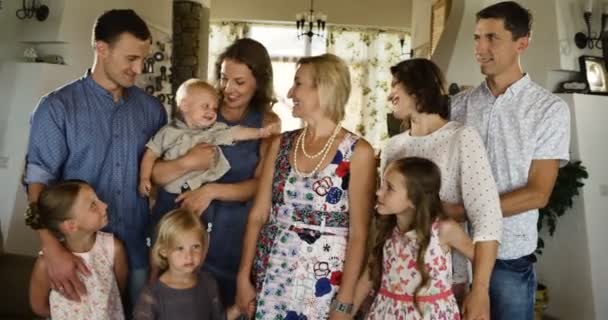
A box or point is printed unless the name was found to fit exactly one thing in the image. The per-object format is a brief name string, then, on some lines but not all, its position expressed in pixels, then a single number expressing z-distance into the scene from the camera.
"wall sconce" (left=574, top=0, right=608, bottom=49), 4.61
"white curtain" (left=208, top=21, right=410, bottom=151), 10.59
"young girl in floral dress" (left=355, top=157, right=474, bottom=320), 1.90
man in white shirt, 2.15
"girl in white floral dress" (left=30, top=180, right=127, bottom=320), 2.12
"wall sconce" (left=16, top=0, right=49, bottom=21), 4.74
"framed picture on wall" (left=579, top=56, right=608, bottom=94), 4.56
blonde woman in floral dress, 2.00
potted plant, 4.30
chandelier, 8.68
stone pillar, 7.59
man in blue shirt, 2.23
